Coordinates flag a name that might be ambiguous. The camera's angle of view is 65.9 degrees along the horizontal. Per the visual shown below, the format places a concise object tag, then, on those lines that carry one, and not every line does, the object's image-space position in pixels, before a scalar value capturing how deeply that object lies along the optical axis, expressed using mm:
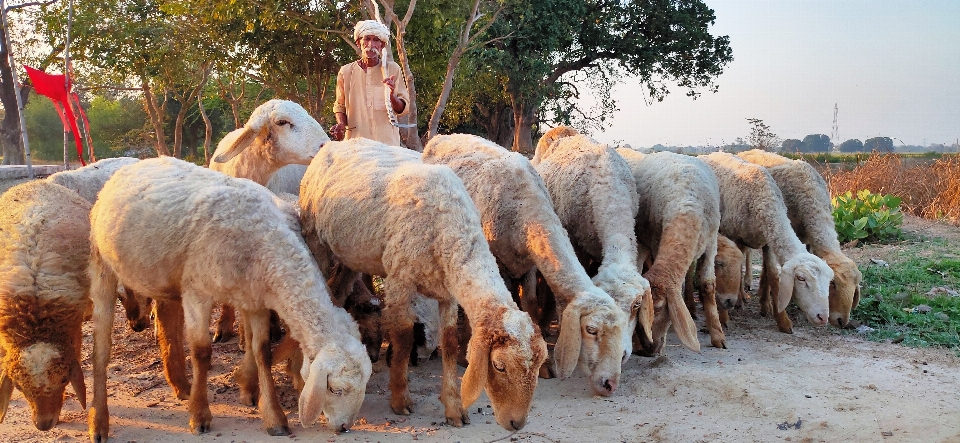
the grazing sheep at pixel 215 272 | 3986
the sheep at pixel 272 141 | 6105
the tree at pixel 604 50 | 21828
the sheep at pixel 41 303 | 4336
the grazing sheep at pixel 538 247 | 4879
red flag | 10875
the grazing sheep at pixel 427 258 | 3988
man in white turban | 7180
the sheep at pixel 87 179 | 5754
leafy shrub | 10531
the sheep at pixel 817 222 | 6652
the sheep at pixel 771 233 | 6480
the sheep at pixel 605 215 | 5359
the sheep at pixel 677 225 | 5906
